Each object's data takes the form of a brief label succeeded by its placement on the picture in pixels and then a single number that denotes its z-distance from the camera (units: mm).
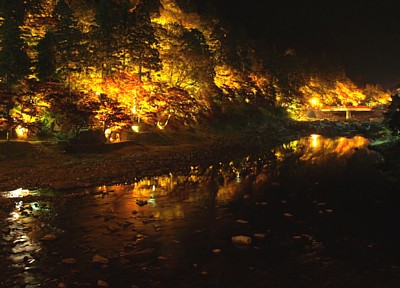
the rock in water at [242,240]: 10691
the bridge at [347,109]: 94562
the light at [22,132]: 28884
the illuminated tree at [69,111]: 28011
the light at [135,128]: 36203
